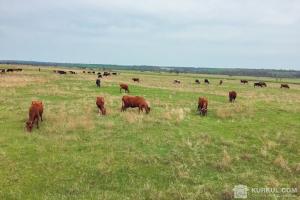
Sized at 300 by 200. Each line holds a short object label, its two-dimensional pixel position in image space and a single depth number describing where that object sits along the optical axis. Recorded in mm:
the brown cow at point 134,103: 26198
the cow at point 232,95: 35531
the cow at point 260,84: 67688
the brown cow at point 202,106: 26406
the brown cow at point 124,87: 40688
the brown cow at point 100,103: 25688
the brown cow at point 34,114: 20500
